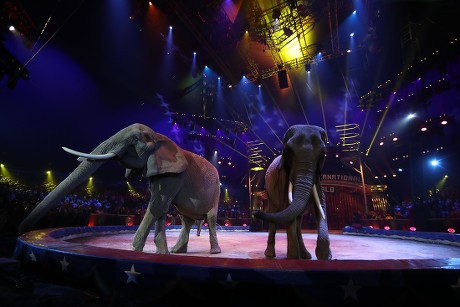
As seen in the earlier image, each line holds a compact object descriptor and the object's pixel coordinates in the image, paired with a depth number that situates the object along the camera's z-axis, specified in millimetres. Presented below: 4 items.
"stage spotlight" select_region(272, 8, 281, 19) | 12711
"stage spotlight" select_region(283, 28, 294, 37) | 13391
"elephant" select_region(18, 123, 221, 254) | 3777
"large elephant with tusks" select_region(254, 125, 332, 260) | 3289
